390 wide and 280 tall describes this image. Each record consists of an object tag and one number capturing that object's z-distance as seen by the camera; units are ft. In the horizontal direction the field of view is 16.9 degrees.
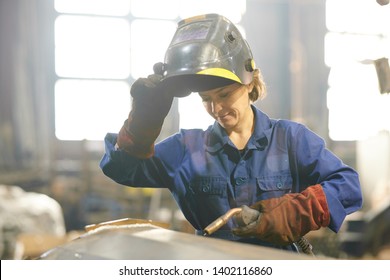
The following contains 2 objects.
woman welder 13.58
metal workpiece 12.02
